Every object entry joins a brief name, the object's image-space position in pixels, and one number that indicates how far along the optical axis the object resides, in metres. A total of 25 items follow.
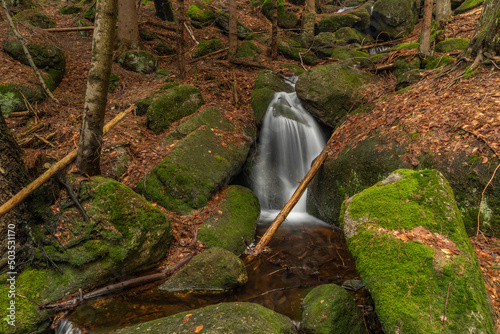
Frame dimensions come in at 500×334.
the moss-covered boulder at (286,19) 17.06
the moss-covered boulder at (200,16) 16.18
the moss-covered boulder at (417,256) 2.51
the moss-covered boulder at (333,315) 3.31
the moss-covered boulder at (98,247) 4.30
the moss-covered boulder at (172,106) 8.22
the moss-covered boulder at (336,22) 17.48
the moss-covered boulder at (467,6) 15.18
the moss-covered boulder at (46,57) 8.92
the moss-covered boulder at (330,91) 8.88
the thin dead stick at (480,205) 4.22
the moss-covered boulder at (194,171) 6.55
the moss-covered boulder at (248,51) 13.50
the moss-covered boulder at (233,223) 5.98
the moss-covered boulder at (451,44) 9.68
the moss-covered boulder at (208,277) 4.75
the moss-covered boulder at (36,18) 11.40
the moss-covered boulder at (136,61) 11.29
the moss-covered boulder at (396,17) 17.28
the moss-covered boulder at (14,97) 7.39
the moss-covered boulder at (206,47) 13.35
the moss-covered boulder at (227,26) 15.73
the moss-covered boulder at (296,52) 14.14
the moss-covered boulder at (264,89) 9.82
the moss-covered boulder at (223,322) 3.09
